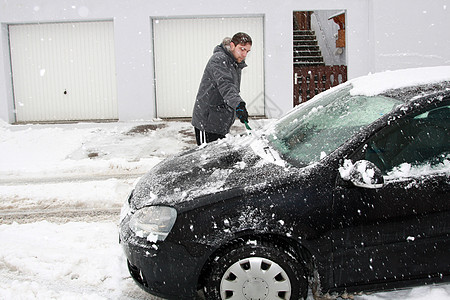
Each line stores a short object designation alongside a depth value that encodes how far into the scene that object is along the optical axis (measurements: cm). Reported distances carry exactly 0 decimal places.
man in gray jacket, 483
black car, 272
